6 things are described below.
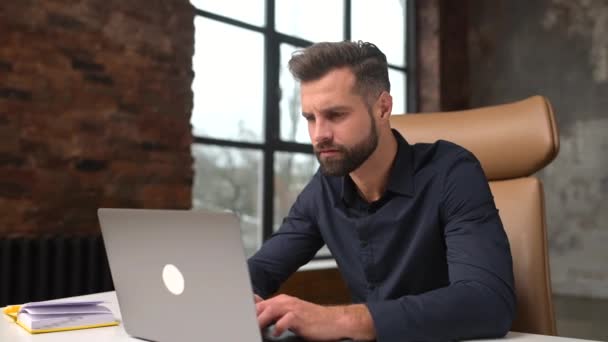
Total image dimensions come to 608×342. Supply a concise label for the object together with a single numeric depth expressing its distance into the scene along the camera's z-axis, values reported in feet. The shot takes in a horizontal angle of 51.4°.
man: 3.71
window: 12.01
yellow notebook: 3.81
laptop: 2.77
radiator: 8.36
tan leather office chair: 4.86
